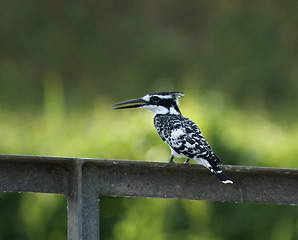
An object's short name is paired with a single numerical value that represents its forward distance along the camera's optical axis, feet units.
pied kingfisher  26.17
